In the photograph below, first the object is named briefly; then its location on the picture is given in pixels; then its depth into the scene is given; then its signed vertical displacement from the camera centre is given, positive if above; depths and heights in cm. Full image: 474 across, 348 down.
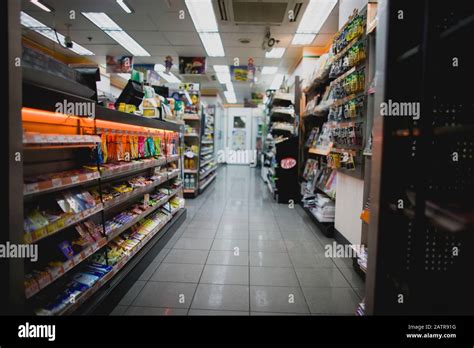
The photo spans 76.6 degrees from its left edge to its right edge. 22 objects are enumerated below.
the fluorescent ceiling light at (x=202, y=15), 540 +267
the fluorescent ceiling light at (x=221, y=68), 997 +284
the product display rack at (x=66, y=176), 175 -19
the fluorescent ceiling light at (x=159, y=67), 986 +278
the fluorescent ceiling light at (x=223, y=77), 1121 +291
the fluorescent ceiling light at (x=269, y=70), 996 +285
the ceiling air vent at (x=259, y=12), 505 +250
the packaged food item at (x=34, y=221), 168 -43
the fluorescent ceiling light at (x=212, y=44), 707 +274
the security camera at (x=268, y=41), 658 +256
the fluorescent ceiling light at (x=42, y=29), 638 +274
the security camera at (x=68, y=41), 678 +243
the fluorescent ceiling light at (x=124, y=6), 543 +267
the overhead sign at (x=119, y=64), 881 +250
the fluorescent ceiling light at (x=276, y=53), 795 +275
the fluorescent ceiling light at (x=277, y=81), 1142 +293
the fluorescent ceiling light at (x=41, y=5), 540 +264
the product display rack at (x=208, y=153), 806 -6
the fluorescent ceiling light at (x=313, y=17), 535 +268
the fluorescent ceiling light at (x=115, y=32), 615 +274
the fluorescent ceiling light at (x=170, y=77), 1092 +279
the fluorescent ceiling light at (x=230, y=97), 1586 +315
